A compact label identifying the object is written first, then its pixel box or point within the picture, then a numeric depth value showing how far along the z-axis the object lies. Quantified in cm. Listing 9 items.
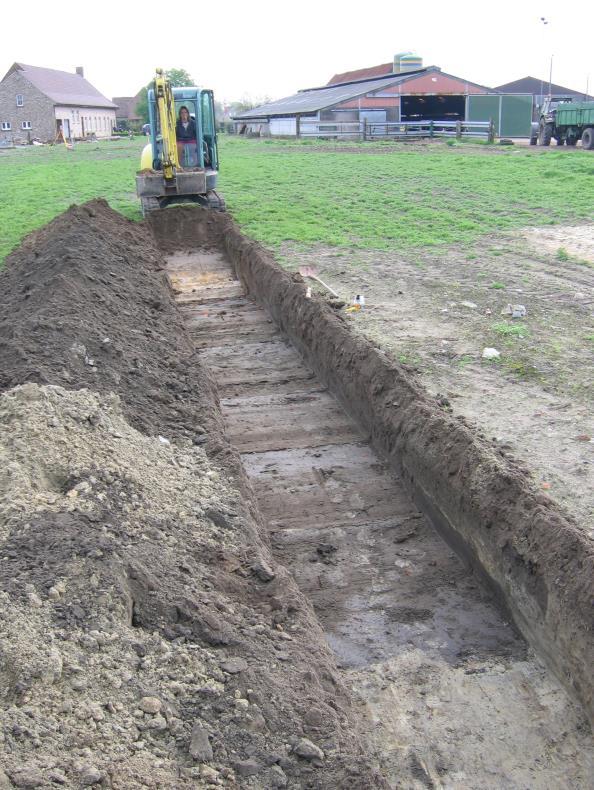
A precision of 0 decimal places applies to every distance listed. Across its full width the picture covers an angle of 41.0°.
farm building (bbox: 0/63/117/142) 6638
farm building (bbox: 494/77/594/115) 7090
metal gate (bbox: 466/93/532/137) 4394
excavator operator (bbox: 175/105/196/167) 1822
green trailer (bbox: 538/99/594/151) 3262
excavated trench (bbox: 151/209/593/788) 434
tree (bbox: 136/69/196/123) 7282
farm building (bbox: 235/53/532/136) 4456
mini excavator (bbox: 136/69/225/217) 1705
